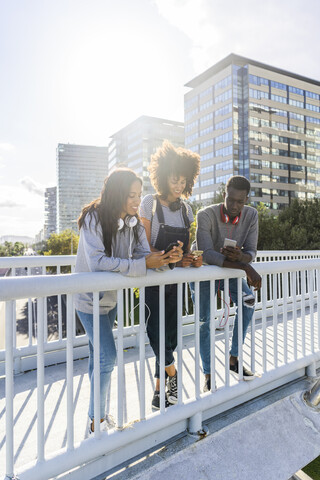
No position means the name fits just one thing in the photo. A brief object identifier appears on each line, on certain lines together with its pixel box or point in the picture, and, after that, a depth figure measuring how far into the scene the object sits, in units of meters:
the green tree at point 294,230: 24.05
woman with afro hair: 2.51
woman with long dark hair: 1.97
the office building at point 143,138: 92.09
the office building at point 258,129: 66.12
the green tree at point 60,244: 40.62
